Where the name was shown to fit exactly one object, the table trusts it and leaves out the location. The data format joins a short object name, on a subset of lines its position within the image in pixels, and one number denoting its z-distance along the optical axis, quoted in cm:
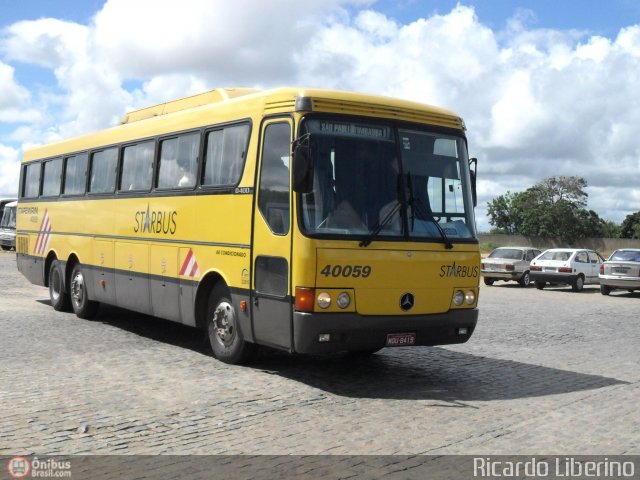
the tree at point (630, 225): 12531
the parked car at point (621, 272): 2706
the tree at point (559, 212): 9931
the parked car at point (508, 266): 3156
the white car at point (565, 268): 3038
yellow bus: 866
